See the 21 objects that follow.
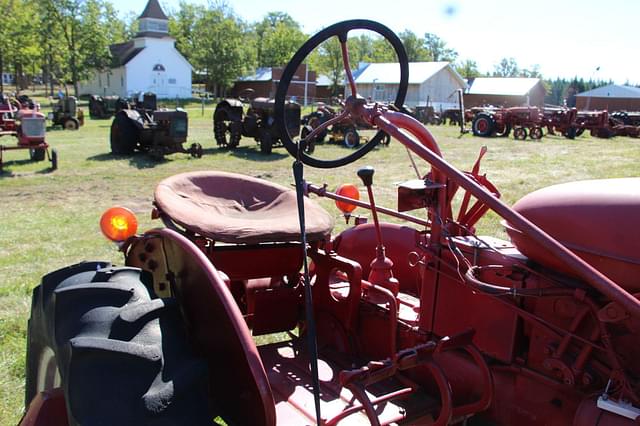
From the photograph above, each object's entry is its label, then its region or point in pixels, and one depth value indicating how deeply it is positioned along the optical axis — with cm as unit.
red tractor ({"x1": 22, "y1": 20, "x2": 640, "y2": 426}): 162
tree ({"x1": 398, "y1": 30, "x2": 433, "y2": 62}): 6881
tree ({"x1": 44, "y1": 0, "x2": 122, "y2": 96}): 3859
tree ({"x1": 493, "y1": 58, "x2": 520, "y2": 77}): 10544
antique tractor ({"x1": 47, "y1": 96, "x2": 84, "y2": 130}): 2059
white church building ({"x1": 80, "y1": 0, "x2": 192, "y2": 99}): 4747
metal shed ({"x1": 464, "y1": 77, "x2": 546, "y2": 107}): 5441
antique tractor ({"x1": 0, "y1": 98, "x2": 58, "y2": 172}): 1126
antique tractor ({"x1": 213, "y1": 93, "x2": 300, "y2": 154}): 1409
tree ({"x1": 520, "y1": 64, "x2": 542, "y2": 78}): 10938
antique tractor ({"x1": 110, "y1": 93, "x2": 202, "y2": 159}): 1230
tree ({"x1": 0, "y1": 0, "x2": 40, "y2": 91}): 3475
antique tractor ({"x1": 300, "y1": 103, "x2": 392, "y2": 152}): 1630
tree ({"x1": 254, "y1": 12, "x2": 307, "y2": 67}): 5838
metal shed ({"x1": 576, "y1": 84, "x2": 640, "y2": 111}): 5244
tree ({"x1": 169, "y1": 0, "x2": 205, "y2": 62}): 5884
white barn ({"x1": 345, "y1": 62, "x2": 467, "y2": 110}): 4675
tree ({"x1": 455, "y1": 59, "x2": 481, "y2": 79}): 8439
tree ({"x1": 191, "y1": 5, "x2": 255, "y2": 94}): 4897
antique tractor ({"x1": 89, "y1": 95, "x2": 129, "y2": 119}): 2683
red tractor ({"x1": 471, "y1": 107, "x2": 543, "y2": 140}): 2169
